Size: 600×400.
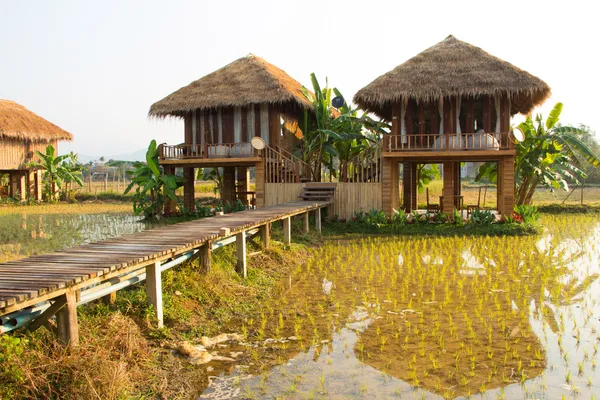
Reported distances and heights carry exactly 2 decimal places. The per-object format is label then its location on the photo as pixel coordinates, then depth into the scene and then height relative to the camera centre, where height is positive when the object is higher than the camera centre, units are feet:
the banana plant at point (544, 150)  49.16 +1.84
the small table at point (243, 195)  57.88 -2.65
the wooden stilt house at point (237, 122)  51.39 +5.51
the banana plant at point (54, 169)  80.02 +1.05
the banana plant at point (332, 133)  50.06 +3.79
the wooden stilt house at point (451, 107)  44.24 +5.87
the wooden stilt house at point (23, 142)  76.07 +5.24
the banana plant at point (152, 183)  51.52 -0.88
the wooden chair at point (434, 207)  53.16 -3.77
